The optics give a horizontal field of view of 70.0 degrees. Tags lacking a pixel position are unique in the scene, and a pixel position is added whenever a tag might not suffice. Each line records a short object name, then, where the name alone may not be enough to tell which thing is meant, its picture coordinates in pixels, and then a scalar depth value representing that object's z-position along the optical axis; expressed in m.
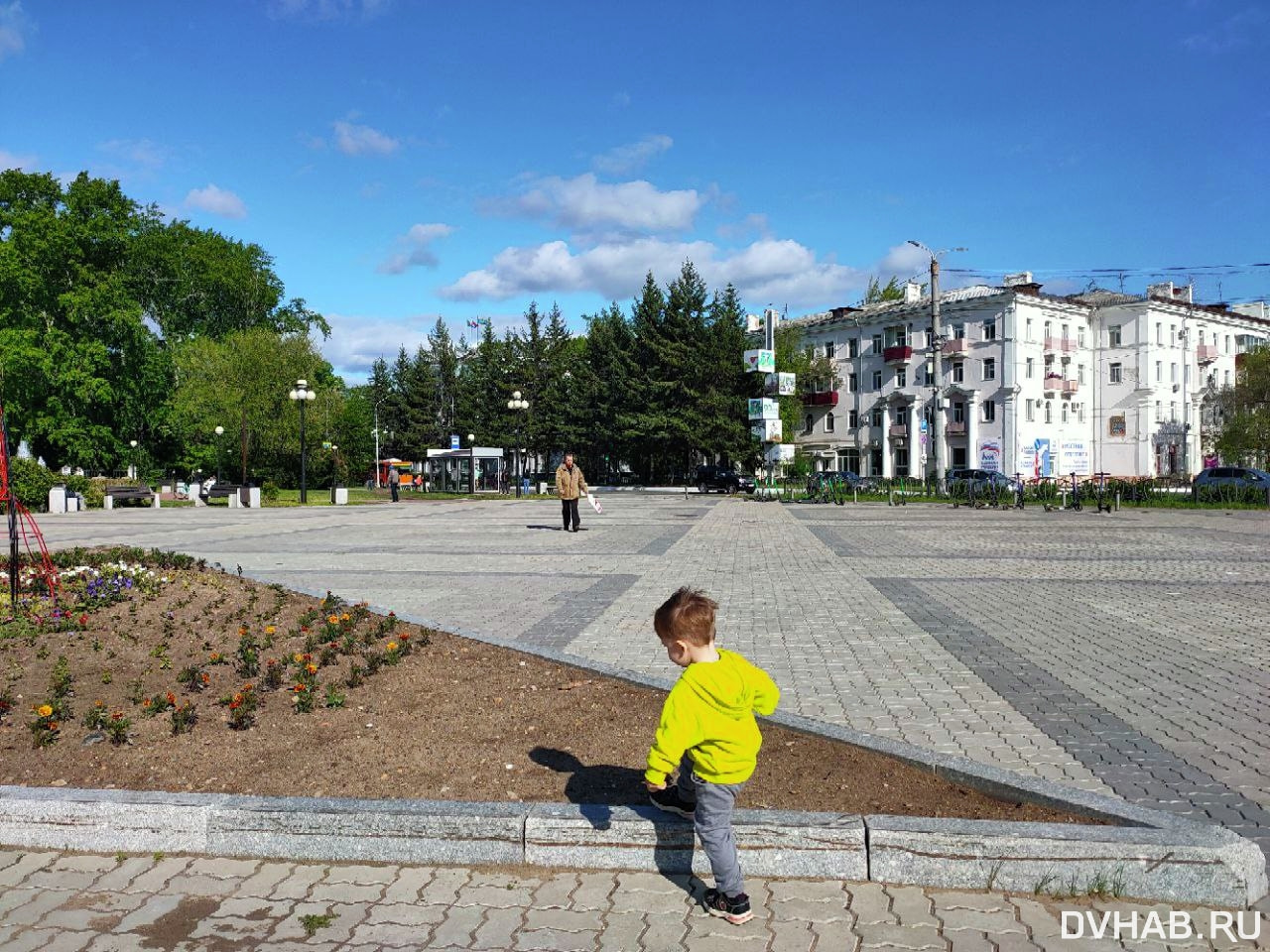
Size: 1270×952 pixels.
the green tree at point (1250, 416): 49.16
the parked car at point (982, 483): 29.42
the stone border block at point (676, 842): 3.32
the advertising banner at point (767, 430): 37.99
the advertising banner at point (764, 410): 38.19
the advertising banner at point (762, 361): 38.31
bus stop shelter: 49.19
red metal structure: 7.51
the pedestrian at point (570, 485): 18.72
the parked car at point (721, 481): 46.81
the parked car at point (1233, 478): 31.82
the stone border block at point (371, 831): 3.48
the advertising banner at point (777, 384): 38.88
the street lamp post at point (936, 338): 32.25
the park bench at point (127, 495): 35.56
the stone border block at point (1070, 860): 3.10
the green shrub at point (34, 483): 32.47
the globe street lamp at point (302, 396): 36.28
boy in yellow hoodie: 3.09
